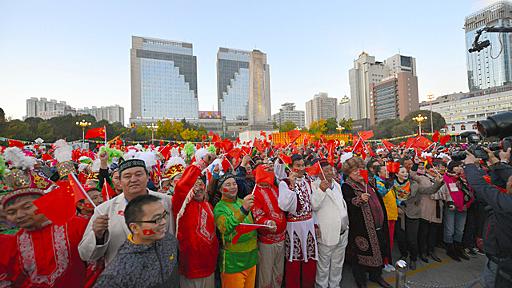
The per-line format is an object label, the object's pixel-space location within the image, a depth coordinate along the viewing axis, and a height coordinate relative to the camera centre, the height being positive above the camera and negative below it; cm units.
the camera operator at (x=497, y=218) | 233 -65
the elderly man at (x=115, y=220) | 185 -47
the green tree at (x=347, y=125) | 5064 +479
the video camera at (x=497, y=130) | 234 +14
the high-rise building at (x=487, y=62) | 6956 +2329
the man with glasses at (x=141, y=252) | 165 -62
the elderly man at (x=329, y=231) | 333 -101
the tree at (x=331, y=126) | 5194 +478
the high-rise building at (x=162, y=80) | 9500 +2786
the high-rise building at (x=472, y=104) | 6575 +1168
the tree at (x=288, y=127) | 5388 +513
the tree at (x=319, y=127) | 4738 +431
